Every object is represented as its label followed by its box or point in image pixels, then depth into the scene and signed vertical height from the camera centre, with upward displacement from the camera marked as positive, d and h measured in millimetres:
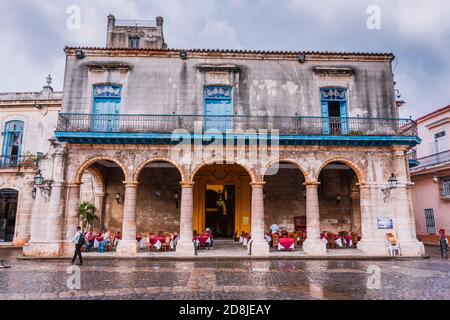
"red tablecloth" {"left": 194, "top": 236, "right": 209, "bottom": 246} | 14453 -656
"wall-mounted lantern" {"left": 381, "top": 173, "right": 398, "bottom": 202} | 13430 +1550
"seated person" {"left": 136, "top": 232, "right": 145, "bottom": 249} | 14545 -826
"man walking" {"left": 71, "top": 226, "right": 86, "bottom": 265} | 10891 -579
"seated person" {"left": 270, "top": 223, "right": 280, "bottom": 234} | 16028 -196
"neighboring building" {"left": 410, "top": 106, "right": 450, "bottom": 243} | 18938 +2833
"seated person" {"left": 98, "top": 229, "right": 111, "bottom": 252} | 14031 -782
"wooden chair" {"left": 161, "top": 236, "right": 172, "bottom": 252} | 14148 -896
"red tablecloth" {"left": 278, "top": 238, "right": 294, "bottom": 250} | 14070 -785
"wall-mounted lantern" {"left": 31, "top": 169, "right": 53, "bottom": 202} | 13320 +1444
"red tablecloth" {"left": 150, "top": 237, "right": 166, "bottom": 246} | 13859 -681
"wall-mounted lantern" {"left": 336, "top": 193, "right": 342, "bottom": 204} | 17281 +1323
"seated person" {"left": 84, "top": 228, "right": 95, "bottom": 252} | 14211 -761
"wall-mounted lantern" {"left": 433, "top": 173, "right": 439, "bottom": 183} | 19172 +2562
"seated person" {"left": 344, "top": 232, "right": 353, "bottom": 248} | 15641 -749
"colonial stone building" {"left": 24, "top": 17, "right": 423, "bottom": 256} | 13555 +3793
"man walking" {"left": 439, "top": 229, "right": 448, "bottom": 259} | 13289 -831
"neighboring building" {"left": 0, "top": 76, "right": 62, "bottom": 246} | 19344 +4618
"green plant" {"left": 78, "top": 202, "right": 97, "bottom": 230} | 16656 +433
